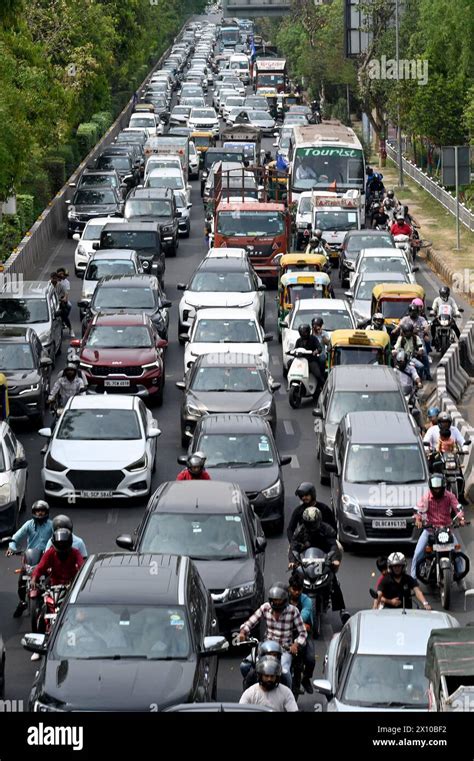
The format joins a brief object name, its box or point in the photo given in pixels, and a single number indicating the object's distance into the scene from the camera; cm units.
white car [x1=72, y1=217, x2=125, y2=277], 4228
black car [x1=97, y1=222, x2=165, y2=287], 4034
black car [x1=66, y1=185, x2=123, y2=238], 4891
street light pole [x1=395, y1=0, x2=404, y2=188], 6147
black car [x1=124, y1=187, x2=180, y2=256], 4622
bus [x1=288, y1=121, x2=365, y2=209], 4959
